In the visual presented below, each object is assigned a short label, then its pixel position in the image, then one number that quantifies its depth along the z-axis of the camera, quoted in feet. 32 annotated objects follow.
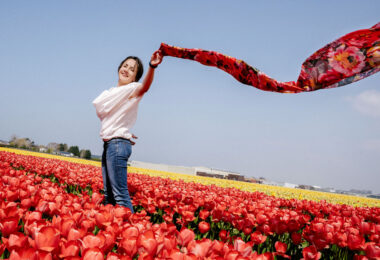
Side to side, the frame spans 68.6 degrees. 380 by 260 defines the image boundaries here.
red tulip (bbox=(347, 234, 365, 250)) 7.47
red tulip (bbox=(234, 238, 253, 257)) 4.87
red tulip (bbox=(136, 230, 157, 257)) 4.28
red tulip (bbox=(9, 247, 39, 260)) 3.35
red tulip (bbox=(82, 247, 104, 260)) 3.63
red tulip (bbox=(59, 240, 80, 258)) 3.84
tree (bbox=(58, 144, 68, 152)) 269.60
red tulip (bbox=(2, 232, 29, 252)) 4.02
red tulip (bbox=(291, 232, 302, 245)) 8.13
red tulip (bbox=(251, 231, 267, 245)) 7.25
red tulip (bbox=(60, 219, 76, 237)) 4.84
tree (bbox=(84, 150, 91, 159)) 203.51
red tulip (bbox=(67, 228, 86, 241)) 4.52
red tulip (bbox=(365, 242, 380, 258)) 6.26
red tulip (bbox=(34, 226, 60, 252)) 4.01
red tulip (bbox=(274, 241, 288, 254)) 6.51
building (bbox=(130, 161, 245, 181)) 122.70
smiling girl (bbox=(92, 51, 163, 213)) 9.70
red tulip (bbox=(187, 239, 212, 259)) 4.51
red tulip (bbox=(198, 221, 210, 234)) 7.69
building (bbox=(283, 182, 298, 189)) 179.81
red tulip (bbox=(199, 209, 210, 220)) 9.73
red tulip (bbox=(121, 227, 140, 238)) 4.89
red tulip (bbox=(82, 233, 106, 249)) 4.23
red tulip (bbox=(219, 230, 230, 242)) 6.51
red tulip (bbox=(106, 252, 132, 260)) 3.65
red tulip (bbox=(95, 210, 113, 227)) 5.91
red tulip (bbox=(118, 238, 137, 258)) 4.36
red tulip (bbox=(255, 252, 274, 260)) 4.48
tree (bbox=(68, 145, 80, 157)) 249.43
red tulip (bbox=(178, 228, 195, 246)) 5.26
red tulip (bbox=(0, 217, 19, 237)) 4.68
